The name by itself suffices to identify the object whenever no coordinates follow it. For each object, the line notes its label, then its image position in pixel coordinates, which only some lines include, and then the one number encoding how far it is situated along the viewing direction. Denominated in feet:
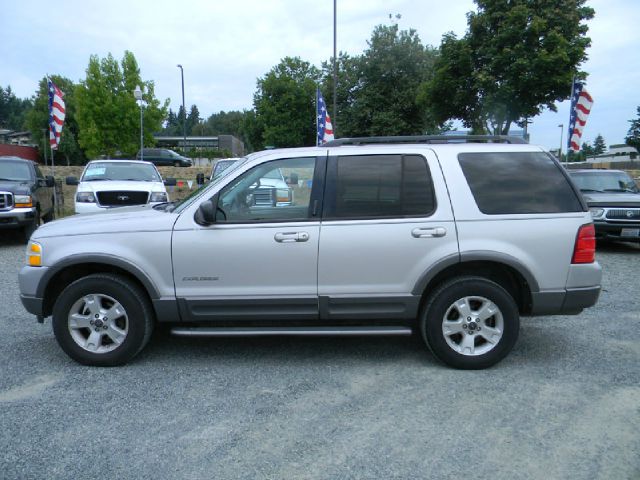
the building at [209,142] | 256.73
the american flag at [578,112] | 49.57
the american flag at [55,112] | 50.47
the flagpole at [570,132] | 50.05
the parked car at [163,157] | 119.44
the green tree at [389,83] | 126.52
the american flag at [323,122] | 62.99
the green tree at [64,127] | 164.55
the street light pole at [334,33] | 73.56
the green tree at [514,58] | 72.54
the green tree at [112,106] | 105.91
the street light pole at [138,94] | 78.23
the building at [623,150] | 203.39
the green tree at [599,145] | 383.04
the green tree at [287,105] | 170.40
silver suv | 13.30
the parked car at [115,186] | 34.14
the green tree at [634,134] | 238.76
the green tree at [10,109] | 380.60
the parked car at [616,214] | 31.19
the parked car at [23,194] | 32.53
